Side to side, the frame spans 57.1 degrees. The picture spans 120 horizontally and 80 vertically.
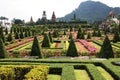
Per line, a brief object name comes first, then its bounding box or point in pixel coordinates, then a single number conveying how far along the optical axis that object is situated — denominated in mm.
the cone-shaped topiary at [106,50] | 10535
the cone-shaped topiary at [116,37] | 19561
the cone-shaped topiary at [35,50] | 11101
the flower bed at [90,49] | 12325
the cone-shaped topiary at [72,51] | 11477
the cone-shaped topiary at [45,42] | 15943
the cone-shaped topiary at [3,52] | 10196
